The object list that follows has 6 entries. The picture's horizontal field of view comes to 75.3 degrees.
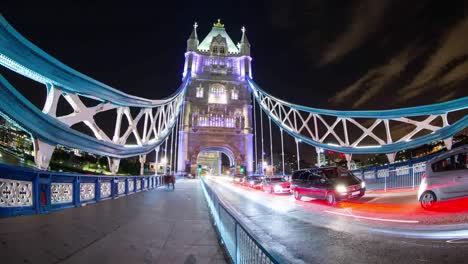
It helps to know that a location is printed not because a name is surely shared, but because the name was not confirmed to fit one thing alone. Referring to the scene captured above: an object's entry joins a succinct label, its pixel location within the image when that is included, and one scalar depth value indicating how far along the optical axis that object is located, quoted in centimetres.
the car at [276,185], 2325
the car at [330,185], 1358
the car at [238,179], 4544
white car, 902
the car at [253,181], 3222
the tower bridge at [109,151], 698
